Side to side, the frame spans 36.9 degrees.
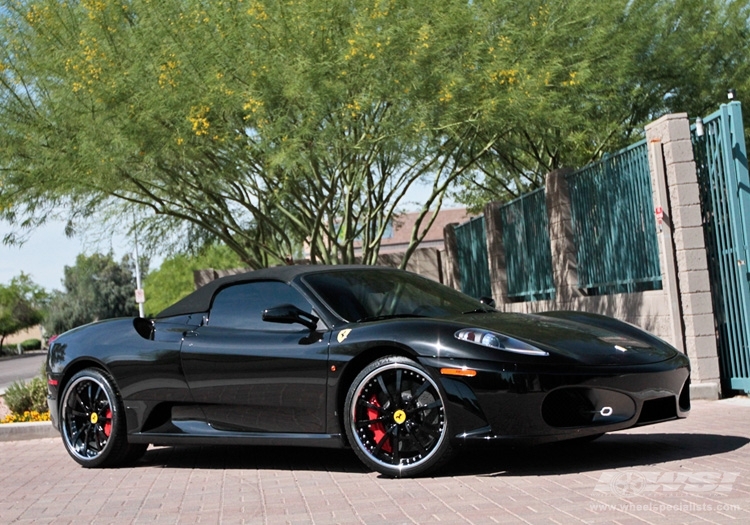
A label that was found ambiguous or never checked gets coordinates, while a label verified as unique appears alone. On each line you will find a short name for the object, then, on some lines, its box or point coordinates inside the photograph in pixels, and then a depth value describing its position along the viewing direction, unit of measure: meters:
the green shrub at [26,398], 12.77
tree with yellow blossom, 16.09
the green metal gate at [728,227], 10.77
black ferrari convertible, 6.44
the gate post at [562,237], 15.58
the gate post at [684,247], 11.16
